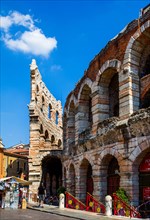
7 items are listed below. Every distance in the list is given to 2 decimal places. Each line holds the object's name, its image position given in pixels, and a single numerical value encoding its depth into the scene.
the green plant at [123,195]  9.25
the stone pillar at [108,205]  9.23
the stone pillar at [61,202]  12.48
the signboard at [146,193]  9.17
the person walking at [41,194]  13.47
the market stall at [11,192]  12.88
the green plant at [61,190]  15.32
